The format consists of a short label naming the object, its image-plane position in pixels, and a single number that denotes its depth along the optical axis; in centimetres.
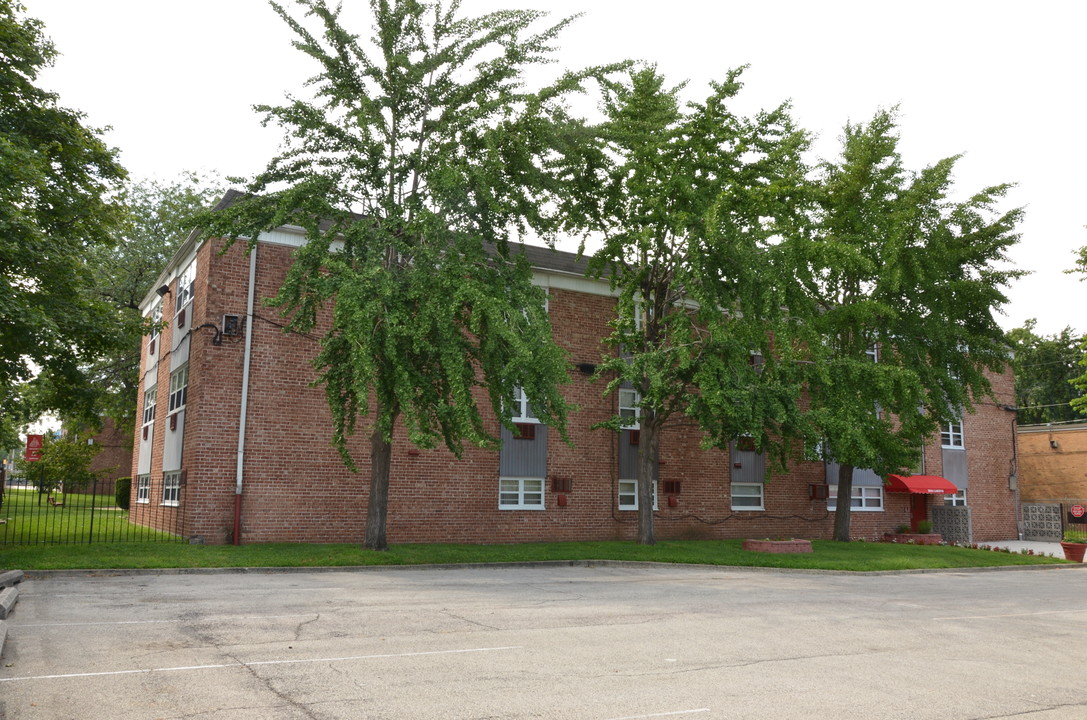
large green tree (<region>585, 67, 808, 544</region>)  2184
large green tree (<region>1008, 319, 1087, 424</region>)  6675
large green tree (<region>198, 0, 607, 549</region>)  1686
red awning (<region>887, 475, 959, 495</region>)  3228
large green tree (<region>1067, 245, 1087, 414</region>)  3156
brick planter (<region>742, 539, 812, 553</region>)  2403
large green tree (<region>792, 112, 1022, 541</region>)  2559
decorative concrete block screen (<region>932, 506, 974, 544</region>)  3294
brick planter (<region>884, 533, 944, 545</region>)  3123
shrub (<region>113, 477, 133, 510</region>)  3688
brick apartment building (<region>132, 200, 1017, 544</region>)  2108
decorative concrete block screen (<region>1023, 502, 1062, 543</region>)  3691
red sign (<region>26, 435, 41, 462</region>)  2794
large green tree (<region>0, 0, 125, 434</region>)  1722
